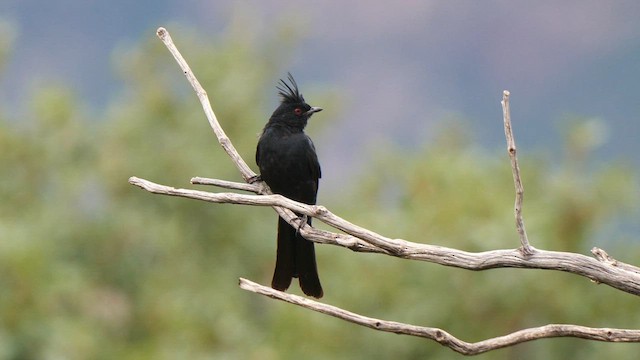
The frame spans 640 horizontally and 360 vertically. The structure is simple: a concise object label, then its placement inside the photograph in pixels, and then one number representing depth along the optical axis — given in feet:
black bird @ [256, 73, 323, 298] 33.58
